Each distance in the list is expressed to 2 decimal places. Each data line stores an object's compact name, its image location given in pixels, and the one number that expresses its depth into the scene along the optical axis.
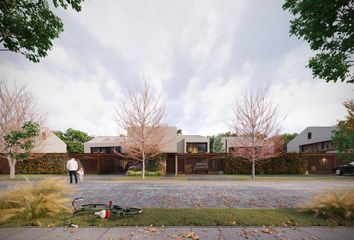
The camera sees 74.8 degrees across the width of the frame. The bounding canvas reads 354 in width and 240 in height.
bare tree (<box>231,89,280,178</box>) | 20.94
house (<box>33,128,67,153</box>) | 22.44
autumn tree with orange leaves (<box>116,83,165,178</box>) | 21.06
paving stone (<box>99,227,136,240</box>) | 5.00
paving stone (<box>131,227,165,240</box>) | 5.01
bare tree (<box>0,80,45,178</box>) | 19.78
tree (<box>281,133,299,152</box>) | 61.22
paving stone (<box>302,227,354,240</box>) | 5.01
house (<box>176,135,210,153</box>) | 41.78
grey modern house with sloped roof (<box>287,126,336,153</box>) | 35.50
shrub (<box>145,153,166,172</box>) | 24.42
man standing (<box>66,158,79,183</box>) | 15.41
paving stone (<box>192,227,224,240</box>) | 5.00
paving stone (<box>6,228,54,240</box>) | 5.00
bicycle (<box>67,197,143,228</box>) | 6.11
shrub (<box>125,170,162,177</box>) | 22.31
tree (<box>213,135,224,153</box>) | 53.08
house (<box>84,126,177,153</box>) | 40.12
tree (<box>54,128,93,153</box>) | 58.31
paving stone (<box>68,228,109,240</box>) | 5.02
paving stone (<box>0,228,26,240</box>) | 5.07
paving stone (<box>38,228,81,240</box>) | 5.03
